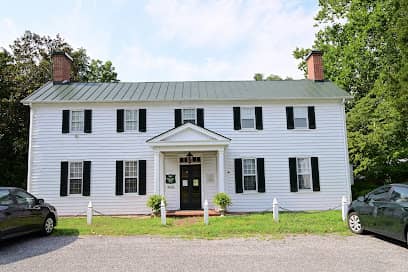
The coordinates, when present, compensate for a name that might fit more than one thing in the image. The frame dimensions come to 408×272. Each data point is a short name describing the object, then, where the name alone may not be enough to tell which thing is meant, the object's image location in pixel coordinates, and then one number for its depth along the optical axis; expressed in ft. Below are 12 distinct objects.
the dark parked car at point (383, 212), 23.60
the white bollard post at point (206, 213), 34.99
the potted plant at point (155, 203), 42.32
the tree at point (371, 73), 52.95
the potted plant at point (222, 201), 42.63
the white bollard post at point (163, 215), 35.37
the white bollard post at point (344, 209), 34.06
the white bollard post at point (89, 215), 36.03
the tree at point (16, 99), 65.46
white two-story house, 46.80
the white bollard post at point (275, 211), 35.12
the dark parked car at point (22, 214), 24.56
